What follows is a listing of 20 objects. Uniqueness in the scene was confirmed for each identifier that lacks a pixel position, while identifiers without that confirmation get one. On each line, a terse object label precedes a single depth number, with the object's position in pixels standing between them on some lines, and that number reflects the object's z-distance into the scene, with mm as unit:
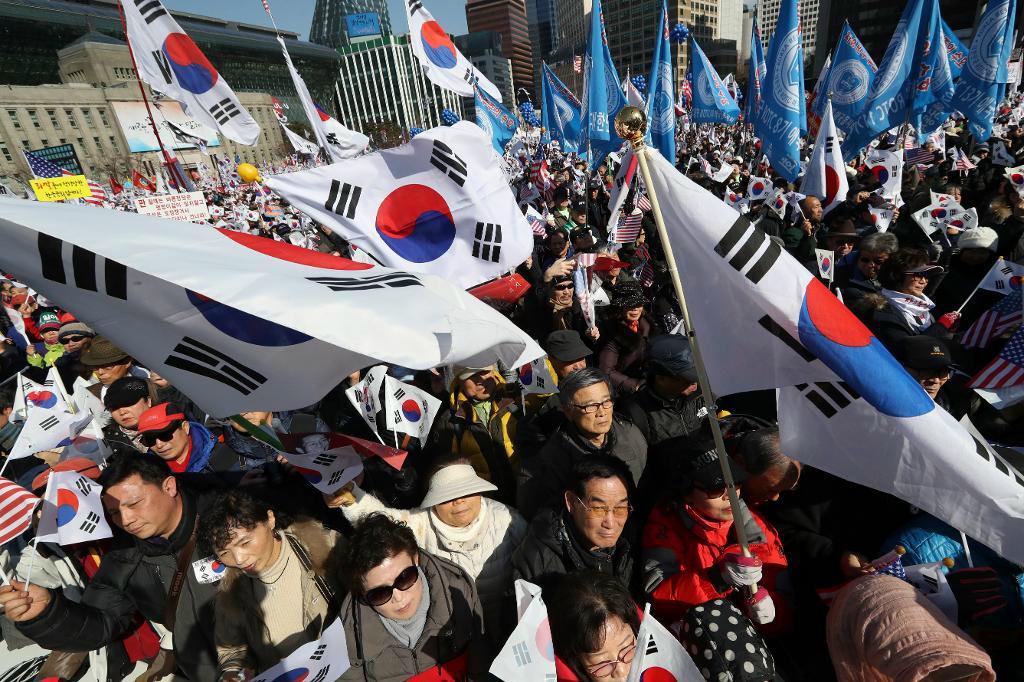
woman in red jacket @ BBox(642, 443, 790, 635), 2029
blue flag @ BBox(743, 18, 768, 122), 11012
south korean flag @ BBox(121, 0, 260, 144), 5578
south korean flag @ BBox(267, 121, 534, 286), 3303
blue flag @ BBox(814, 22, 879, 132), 9297
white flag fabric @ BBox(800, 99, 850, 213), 6328
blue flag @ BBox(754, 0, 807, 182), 7770
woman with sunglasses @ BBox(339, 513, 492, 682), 1976
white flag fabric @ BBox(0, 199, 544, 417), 1513
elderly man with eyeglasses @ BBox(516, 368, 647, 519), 2656
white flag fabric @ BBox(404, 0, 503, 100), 6090
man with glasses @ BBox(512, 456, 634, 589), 2133
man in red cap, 2906
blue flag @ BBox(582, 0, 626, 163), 8445
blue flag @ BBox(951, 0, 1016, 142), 9227
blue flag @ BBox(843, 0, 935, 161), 8945
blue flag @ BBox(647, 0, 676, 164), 7941
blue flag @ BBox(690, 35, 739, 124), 11375
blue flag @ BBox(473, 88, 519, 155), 7266
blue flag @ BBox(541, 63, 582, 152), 11359
